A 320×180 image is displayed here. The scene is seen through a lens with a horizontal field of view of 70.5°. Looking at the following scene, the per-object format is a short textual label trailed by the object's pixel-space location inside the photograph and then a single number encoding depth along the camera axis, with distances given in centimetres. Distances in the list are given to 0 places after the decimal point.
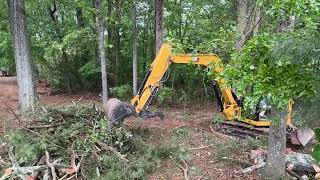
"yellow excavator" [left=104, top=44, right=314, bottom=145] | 469
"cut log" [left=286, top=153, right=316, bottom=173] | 408
